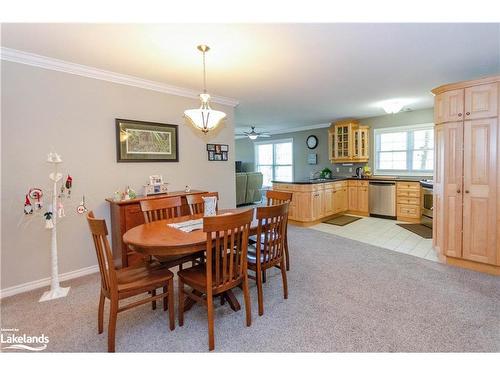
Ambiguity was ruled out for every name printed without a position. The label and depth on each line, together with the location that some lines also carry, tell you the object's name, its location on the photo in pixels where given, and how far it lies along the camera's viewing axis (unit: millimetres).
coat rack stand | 2578
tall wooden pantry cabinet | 2881
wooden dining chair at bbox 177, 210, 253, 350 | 1731
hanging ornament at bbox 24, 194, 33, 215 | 2549
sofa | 7355
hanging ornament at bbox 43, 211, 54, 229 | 2545
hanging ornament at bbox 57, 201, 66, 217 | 2608
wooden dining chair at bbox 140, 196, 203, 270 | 2312
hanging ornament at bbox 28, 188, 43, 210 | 2596
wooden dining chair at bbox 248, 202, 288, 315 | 2152
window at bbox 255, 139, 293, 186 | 8602
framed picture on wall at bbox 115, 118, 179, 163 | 3273
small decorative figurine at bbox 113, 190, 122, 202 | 3062
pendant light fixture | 2497
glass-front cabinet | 6383
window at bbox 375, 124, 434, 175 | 5684
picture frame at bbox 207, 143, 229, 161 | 4277
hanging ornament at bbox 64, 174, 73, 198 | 2699
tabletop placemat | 2210
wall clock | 7547
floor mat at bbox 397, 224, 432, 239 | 4582
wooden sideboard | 2920
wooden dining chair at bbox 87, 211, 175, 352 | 1682
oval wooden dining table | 1798
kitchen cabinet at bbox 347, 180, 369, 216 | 6184
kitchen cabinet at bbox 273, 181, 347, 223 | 5254
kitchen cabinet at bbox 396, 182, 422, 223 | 5426
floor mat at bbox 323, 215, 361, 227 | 5554
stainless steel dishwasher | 5754
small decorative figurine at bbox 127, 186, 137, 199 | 3173
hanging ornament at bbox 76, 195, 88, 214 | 2848
